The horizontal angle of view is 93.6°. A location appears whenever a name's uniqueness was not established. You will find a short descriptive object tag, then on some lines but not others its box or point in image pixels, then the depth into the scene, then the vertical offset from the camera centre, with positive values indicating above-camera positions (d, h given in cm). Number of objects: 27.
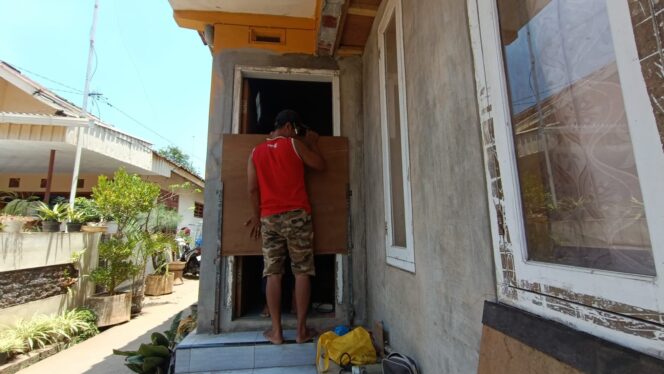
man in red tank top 247 +23
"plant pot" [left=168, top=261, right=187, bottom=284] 803 -63
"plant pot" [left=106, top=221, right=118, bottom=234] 727 +39
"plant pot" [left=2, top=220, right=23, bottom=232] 421 +28
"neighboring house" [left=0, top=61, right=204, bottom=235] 580 +209
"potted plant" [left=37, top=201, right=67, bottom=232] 494 +47
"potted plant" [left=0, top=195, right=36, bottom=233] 425 +54
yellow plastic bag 204 -72
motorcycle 930 -50
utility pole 604 +349
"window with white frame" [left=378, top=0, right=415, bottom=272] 196 +69
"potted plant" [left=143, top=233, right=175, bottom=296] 620 -50
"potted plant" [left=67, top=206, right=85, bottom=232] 529 +43
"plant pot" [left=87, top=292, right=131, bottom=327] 509 -103
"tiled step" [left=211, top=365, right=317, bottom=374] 231 -95
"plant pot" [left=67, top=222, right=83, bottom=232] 527 +31
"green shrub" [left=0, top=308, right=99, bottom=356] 378 -113
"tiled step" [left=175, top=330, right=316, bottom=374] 237 -87
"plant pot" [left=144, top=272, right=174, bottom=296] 711 -91
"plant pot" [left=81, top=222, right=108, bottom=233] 555 +30
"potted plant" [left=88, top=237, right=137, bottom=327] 513 -57
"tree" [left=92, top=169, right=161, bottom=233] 558 +85
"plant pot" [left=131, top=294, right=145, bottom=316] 586 -111
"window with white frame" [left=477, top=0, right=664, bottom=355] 66 +19
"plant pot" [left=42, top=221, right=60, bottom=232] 492 +31
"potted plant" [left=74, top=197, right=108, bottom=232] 563 +55
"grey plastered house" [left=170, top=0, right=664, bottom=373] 67 +17
